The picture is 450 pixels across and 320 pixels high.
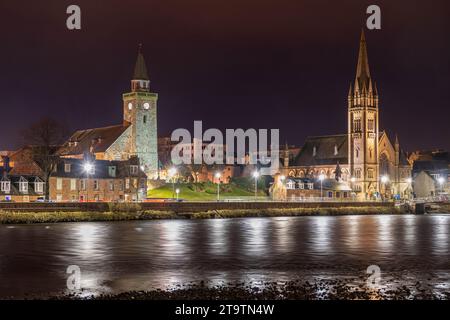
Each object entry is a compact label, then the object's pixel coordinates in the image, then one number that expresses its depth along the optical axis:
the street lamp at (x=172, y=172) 153.62
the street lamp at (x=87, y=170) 112.95
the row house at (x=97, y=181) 113.75
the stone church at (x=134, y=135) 150.00
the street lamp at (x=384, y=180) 184.38
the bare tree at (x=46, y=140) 113.88
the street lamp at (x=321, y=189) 142.85
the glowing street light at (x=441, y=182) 194.35
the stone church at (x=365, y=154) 183.00
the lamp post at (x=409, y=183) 193.41
